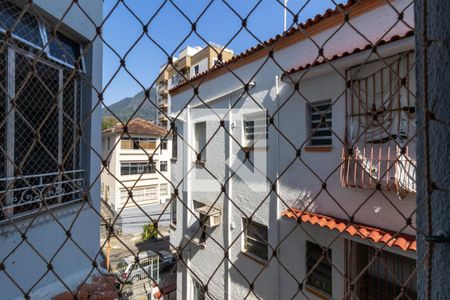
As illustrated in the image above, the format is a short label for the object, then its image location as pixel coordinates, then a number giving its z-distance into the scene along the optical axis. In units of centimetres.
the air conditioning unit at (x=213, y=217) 457
